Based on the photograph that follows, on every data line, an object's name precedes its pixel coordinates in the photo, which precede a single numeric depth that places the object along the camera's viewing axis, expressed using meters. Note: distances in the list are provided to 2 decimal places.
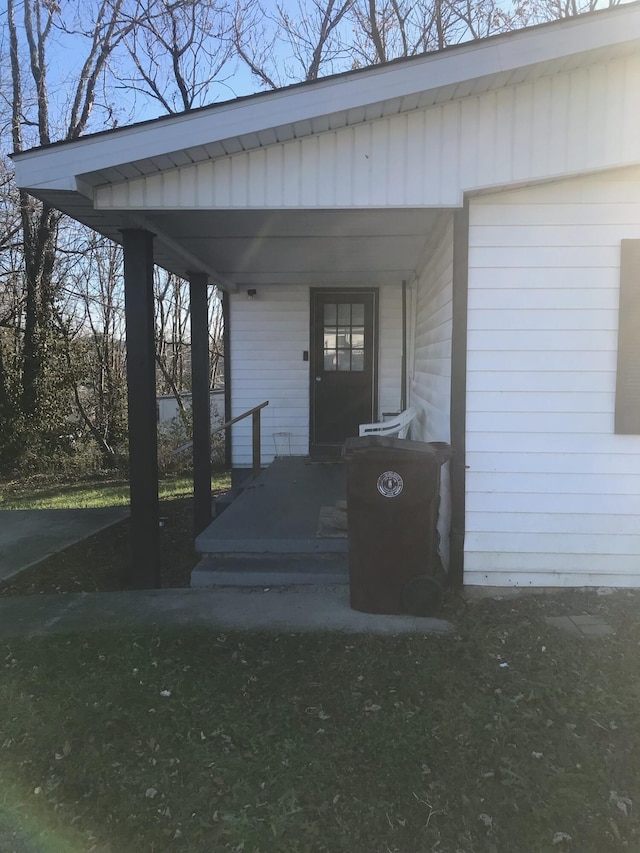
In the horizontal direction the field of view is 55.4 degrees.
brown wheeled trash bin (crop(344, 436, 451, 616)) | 3.70
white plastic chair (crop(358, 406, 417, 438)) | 6.44
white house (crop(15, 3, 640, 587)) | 3.60
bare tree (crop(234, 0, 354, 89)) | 13.25
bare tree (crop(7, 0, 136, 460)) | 11.09
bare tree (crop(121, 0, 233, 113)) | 13.16
